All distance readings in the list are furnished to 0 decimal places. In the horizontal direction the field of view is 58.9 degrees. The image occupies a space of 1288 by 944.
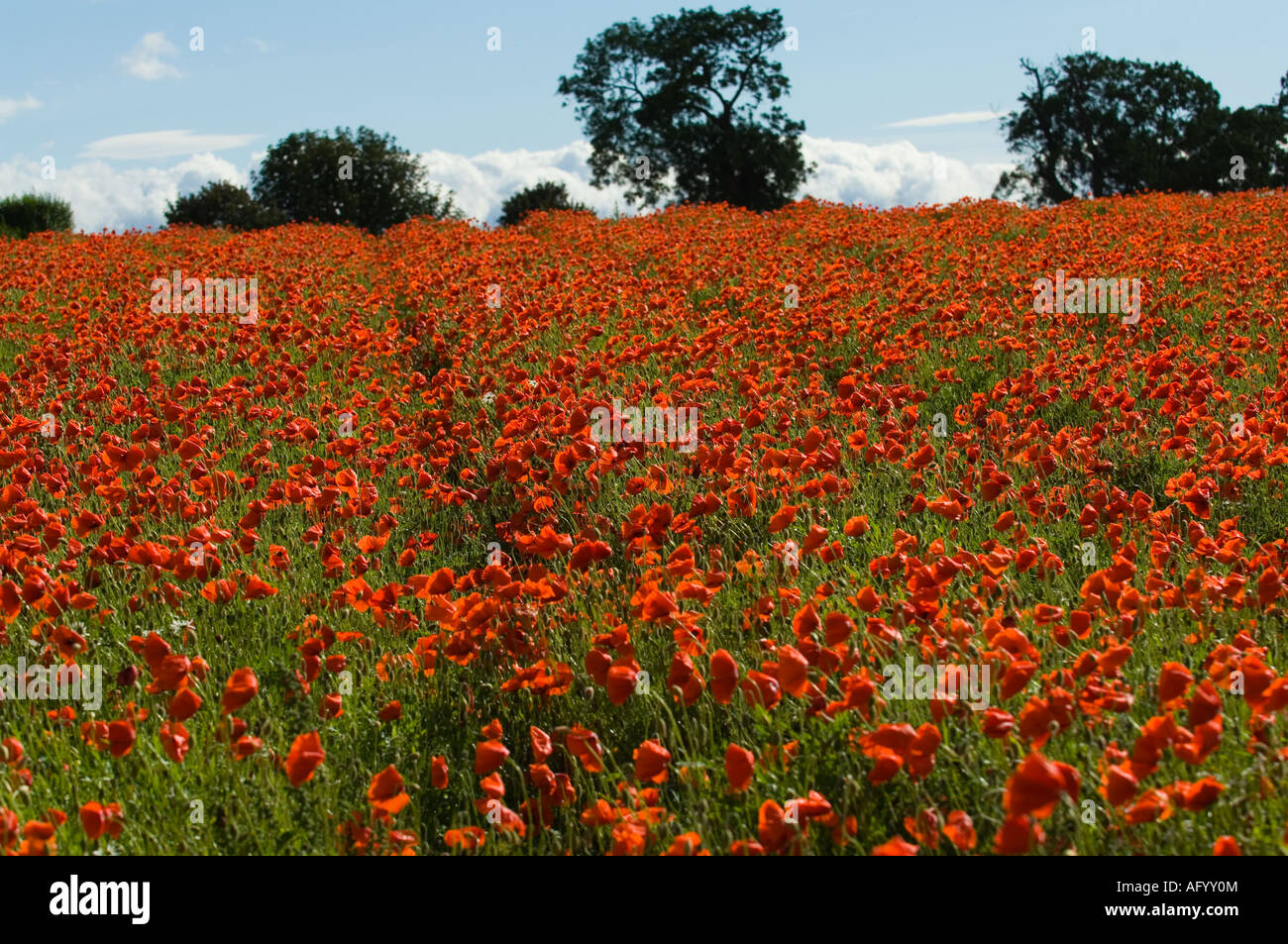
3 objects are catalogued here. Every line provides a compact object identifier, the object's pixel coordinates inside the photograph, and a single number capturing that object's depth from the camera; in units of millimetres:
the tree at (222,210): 29719
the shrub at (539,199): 29922
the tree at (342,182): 30938
